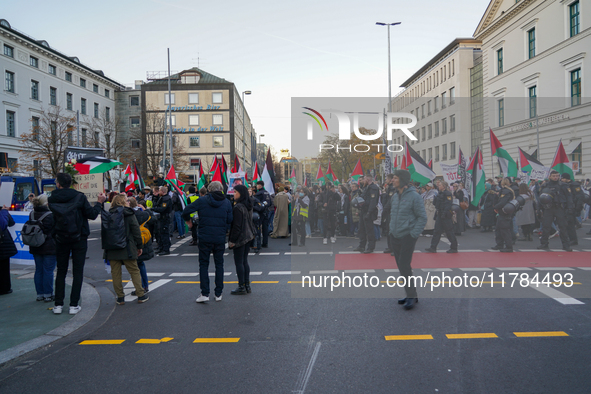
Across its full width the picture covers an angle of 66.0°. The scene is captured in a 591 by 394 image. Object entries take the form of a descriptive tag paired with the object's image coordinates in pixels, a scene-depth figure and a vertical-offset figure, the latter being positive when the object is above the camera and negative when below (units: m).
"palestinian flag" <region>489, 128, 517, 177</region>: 15.03 +0.84
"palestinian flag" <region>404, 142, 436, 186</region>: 12.94 +0.46
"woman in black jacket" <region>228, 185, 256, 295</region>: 7.09 -0.74
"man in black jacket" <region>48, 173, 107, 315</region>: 6.16 -0.55
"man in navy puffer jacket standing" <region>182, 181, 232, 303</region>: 6.82 -0.57
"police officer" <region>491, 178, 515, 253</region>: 10.77 -0.93
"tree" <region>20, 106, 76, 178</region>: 29.23 +3.27
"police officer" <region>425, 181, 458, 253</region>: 10.93 -0.82
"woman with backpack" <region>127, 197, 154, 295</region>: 7.12 -0.88
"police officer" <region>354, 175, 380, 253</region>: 10.92 -0.66
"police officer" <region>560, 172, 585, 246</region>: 11.37 -0.70
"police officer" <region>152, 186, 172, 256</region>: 11.66 -0.77
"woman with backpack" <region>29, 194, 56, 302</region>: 6.93 -1.09
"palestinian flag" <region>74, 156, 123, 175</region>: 13.38 +0.76
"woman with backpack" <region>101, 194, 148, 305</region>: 6.61 -0.77
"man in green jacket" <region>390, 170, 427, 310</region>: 6.38 -0.51
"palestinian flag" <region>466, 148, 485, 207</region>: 15.23 +0.21
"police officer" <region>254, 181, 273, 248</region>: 12.33 -0.49
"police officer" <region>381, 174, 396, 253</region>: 12.23 -0.52
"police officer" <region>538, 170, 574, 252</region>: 10.87 -0.53
